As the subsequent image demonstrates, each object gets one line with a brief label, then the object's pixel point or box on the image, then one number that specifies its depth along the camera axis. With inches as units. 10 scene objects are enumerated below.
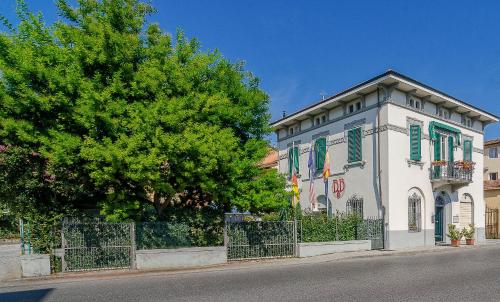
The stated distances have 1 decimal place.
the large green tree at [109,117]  417.1
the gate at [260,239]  544.7
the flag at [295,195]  632.4
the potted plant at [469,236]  819.4
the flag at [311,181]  849.3
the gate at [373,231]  703.1
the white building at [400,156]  746.2
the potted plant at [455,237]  782.5
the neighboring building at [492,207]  1061.8
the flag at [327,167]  796.6
